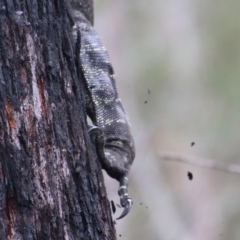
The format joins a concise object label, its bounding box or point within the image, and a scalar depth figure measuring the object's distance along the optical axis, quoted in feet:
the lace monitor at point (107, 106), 22.45
